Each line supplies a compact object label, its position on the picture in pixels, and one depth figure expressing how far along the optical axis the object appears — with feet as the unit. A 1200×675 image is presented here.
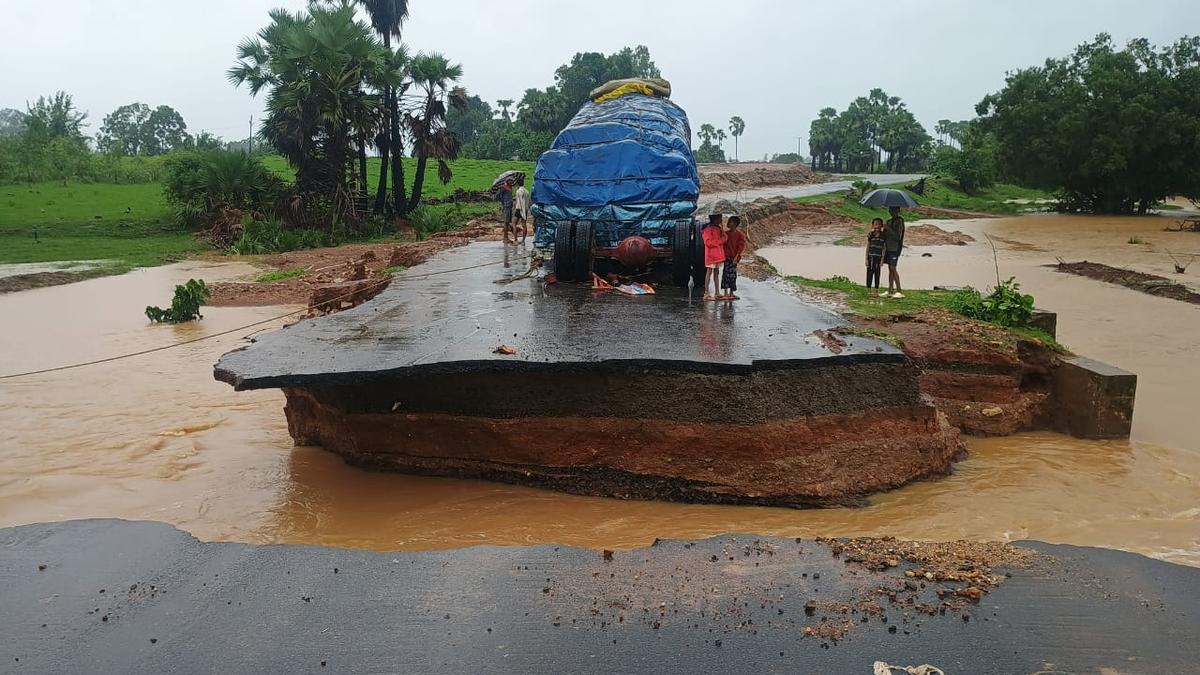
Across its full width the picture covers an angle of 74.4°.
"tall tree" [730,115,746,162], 334.24
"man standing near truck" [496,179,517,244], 55.21
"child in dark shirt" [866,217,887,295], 37.81
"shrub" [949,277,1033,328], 27.84
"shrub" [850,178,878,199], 127.56
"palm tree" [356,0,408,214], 84.23
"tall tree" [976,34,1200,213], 106.42
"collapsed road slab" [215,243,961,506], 19.22
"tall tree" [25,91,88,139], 129.90
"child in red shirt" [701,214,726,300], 28.94
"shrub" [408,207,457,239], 83.30
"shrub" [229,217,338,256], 77.20
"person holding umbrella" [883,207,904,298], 37.42
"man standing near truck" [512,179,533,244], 51.49
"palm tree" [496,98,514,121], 242.99
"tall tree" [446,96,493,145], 241.96
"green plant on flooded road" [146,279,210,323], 45.78
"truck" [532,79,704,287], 32.81
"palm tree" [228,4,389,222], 75.20
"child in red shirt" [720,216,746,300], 29.01
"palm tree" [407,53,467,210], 81.61
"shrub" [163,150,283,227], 84.48
